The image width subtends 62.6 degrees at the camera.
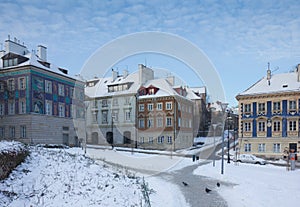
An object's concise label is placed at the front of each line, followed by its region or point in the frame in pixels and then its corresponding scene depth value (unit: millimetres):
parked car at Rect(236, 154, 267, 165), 30350
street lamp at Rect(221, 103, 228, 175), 19191
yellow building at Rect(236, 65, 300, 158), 33156
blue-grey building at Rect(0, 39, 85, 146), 31297
